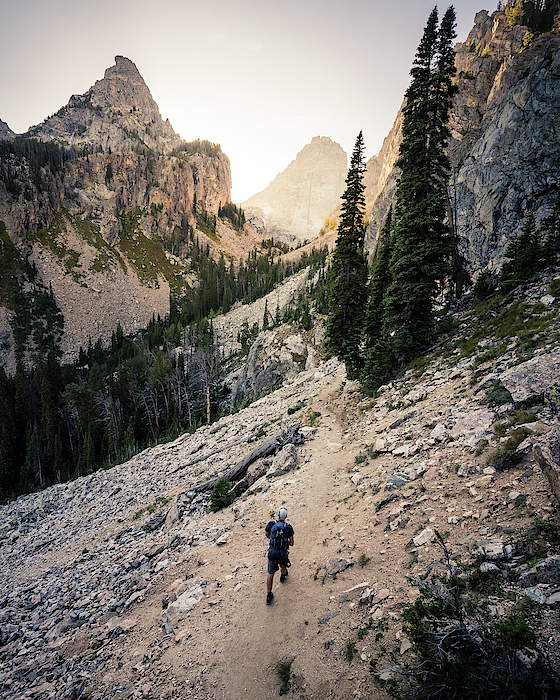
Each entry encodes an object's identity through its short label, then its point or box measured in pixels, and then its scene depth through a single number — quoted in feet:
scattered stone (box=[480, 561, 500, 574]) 14.56
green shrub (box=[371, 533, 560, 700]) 8.92
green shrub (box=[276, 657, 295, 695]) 16.37
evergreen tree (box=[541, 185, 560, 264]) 45.60
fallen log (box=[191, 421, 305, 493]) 51.49
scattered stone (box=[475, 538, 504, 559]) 15.33
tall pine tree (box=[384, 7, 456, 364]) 51.78
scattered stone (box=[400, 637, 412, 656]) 14.41
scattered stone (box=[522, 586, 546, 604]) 12.12
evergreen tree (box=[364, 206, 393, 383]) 57.36
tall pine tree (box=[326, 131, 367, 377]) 74.28
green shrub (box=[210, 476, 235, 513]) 45.03
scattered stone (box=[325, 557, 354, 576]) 22.43
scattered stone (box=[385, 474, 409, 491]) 27.35
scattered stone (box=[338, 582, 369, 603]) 19.42
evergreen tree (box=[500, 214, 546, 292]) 46.34
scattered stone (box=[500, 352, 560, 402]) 25.50
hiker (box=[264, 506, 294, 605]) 23.59
